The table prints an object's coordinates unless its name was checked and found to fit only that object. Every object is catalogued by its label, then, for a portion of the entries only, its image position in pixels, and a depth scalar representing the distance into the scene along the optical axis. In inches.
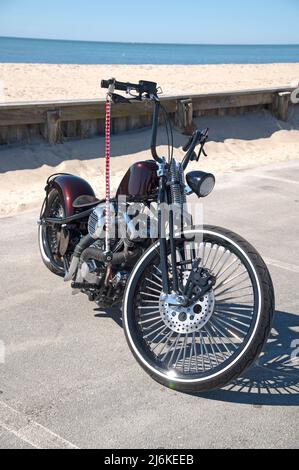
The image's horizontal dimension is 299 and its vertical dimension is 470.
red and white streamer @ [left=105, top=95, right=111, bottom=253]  171.1
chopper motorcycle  150.1
